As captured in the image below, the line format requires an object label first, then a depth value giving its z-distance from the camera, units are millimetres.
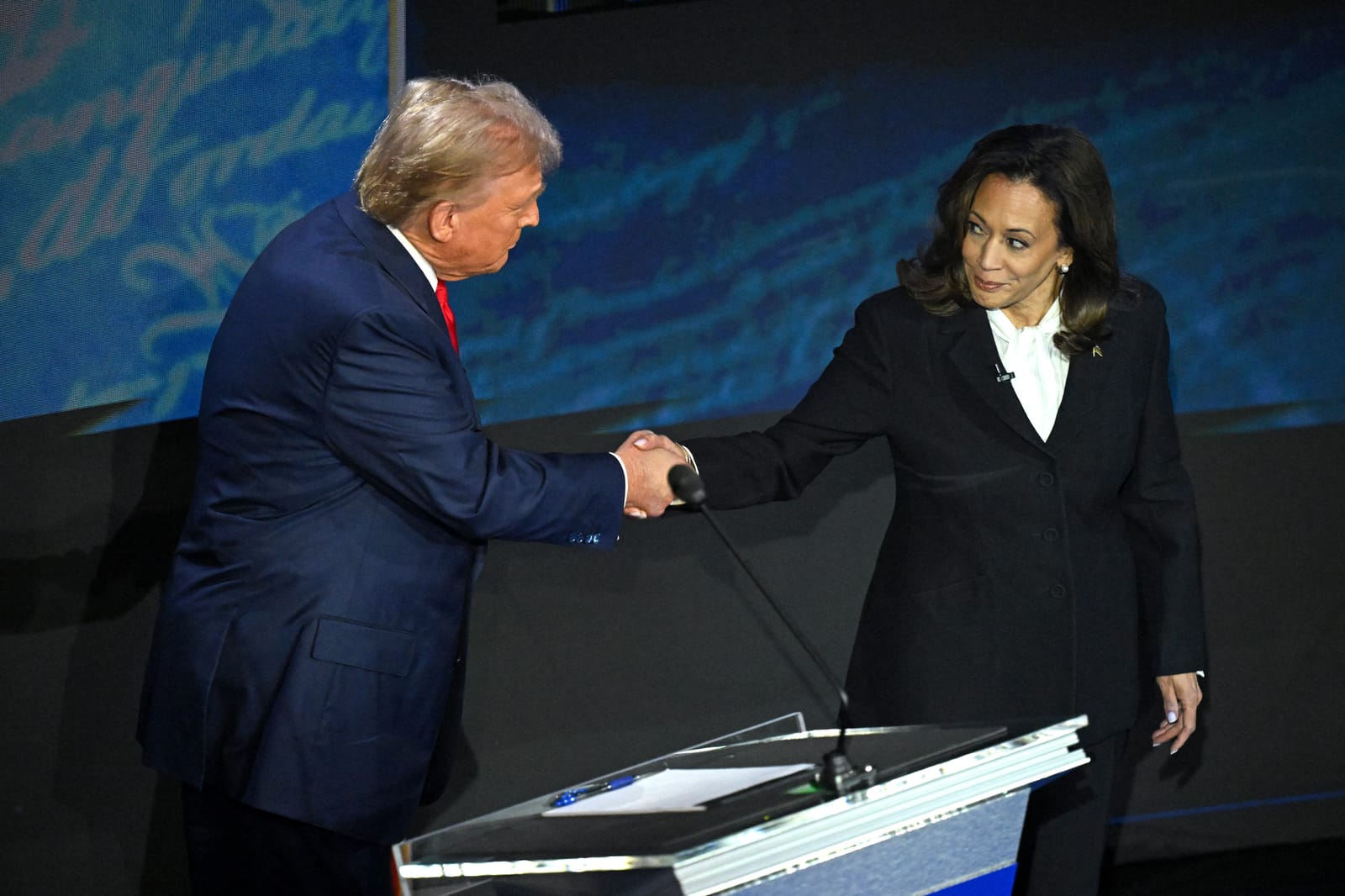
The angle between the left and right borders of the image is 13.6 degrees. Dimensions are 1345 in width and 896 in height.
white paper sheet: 6600
